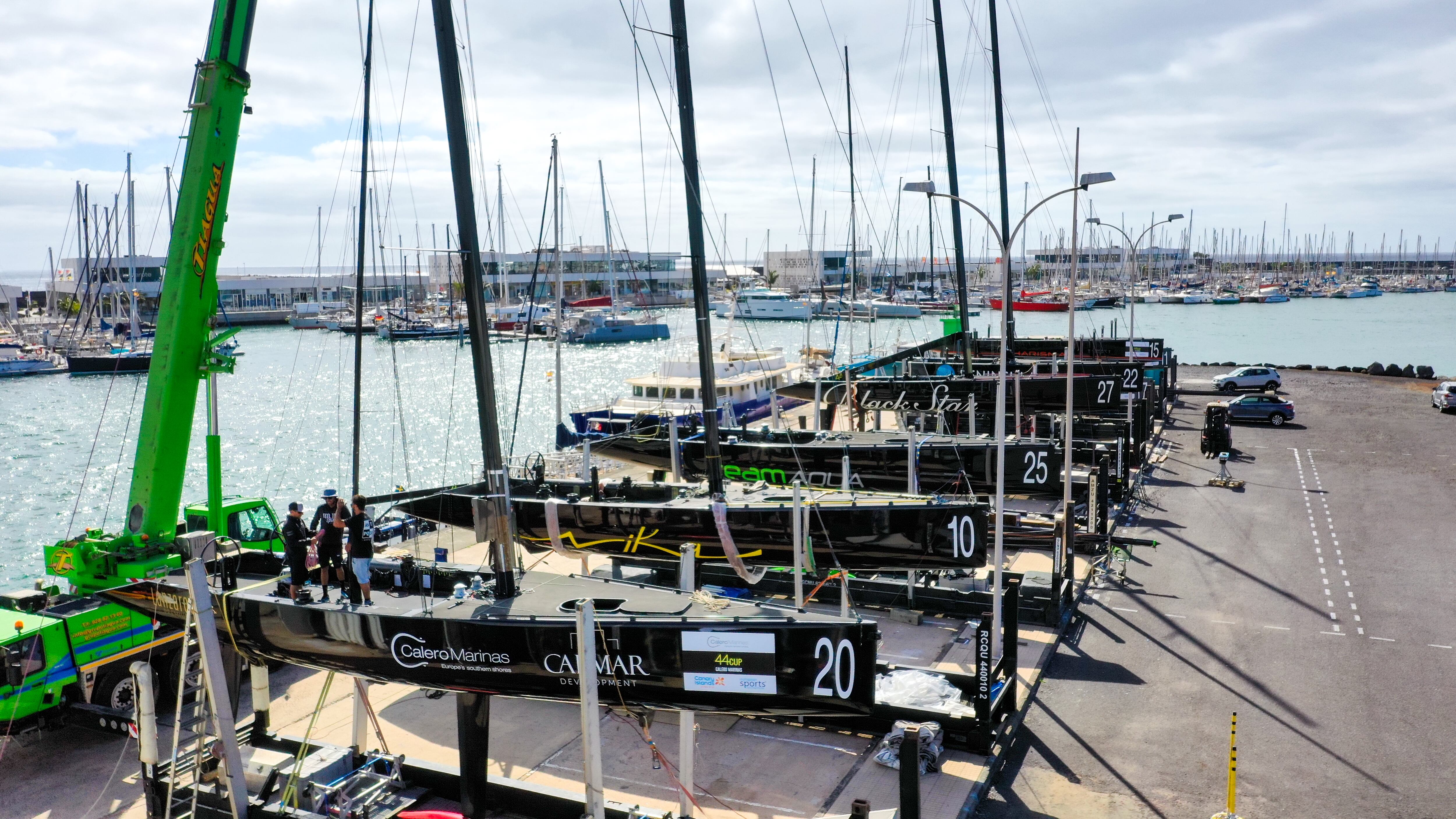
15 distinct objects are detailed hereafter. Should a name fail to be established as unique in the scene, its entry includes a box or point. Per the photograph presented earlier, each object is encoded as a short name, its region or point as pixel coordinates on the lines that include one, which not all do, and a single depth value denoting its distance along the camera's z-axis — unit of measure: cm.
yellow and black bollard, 1035
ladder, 1022
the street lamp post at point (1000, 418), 1249
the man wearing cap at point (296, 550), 1219
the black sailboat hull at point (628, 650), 1028
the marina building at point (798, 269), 15850
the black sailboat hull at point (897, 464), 2169
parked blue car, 3822
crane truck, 1362
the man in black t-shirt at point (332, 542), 1211
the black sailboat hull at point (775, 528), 1616
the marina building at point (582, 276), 12338
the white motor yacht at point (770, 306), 12488
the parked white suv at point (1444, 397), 4000
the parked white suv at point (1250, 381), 4484
